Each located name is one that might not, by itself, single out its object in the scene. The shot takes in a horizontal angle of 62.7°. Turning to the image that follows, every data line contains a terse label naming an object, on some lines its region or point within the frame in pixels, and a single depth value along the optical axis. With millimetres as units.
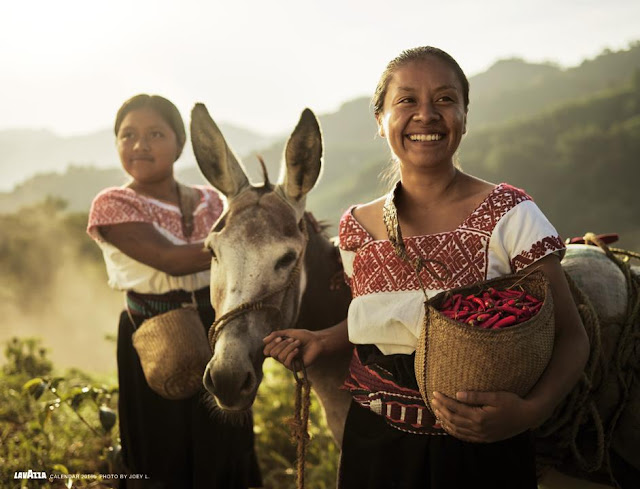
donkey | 2156
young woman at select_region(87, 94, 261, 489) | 2822
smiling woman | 1673
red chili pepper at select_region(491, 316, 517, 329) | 1382
